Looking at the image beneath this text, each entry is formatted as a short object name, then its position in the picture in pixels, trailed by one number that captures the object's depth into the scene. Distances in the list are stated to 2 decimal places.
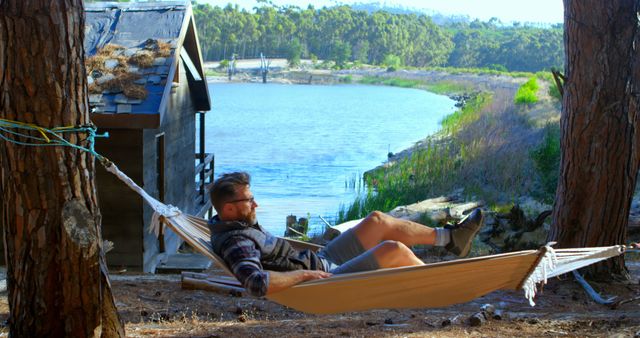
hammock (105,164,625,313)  2.98
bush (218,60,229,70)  55.68
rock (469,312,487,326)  3.82
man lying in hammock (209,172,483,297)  3.01
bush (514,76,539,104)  19.77
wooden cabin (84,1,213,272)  6.68
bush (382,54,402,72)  64.92
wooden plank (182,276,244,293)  4.89
